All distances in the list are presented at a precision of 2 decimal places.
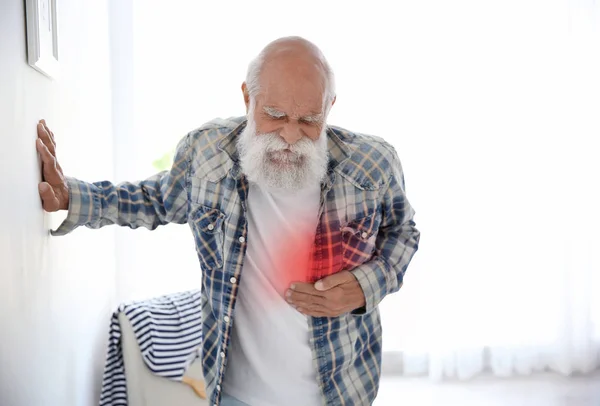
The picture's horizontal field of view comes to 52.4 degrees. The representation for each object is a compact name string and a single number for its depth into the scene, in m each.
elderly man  1.42
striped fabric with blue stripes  2.20
